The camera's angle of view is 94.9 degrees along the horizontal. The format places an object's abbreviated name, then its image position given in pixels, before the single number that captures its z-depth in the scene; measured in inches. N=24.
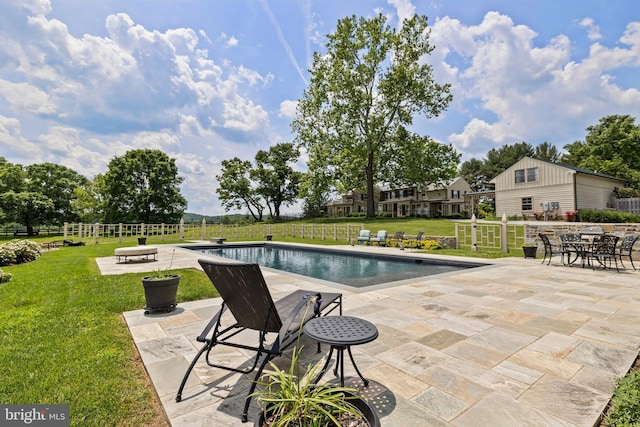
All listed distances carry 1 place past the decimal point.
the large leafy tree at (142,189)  1247.5
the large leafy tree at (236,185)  1649.9
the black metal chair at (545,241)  332.1
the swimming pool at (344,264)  340.5
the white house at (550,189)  831.1
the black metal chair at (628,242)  307.7
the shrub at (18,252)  362.5
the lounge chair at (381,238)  601.9
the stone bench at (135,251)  369.4
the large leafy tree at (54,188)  1373.0
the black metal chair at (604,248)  292.2
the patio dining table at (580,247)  305.3
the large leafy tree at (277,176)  1672.0
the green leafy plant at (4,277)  251.1
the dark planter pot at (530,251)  392.8
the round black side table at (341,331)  70.2
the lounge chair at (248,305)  84.4
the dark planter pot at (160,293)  164.6
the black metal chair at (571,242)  311.3
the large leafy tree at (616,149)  1139.3
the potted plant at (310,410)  54.5
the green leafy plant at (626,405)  69.9
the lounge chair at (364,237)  633.6
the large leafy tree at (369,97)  1012.5
